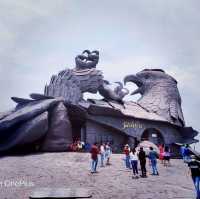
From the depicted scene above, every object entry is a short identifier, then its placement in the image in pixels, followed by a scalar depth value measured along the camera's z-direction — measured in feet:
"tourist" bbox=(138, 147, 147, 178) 31.00
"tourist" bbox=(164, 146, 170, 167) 38.26
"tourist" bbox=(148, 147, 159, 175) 31.98
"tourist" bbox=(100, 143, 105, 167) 36.45
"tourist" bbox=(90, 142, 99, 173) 32.00
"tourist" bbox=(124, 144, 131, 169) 35.41
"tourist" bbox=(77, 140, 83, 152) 48.72
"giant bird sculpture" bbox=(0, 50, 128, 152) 44.18
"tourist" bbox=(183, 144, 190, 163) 34.11
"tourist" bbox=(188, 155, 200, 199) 21.37
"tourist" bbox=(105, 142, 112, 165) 37.47
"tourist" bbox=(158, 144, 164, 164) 39.46
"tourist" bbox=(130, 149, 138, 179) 31.17
